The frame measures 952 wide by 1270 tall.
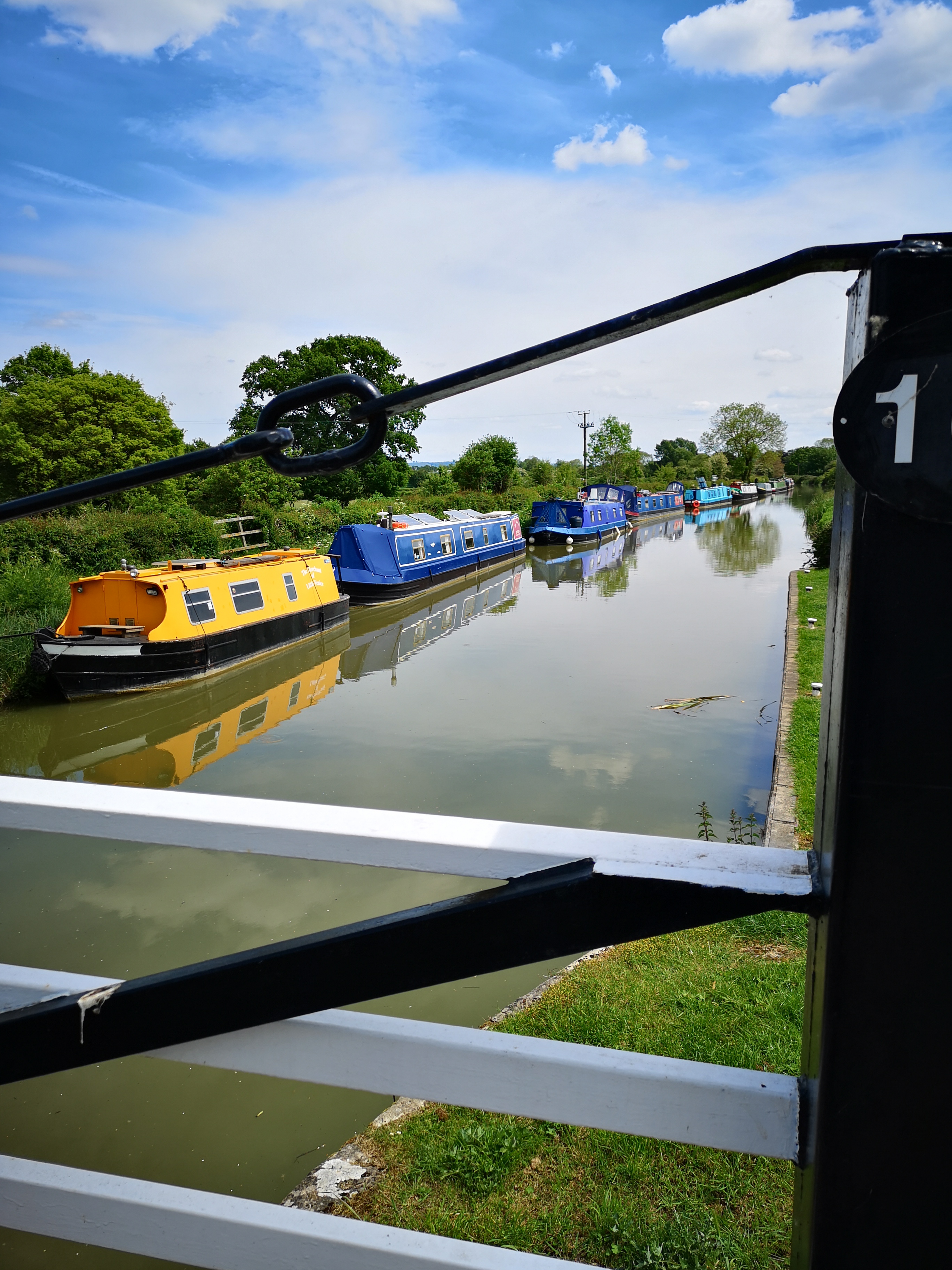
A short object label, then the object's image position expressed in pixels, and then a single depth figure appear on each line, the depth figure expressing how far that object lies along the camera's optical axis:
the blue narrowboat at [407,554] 15.65
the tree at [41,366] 28.64
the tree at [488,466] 33.78
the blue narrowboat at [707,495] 45.59
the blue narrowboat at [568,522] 26.47
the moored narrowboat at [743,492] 55.59
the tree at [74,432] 22.84
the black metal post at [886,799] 0.59
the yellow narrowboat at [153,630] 9.23
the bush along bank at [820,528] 17.50
